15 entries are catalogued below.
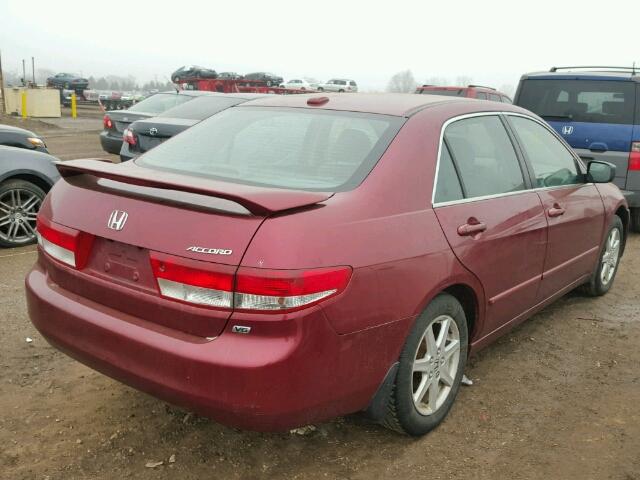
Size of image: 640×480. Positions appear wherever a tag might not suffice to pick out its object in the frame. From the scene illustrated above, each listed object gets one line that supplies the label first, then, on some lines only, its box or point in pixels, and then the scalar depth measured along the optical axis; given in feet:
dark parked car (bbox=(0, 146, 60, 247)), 20.51
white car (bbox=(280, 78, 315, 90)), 175.82
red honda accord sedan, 7.63
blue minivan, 23.81
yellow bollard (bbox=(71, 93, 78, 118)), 96.43
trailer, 88.13
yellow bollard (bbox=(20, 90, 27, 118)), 86.58
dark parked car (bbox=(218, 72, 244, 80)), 139.06
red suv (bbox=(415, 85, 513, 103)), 47.16
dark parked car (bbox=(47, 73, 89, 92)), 150.38
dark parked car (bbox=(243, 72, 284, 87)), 150.28
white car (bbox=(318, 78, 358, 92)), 158.93
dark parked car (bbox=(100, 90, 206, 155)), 38.99
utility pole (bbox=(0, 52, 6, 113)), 83.87
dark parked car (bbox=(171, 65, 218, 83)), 129.29
